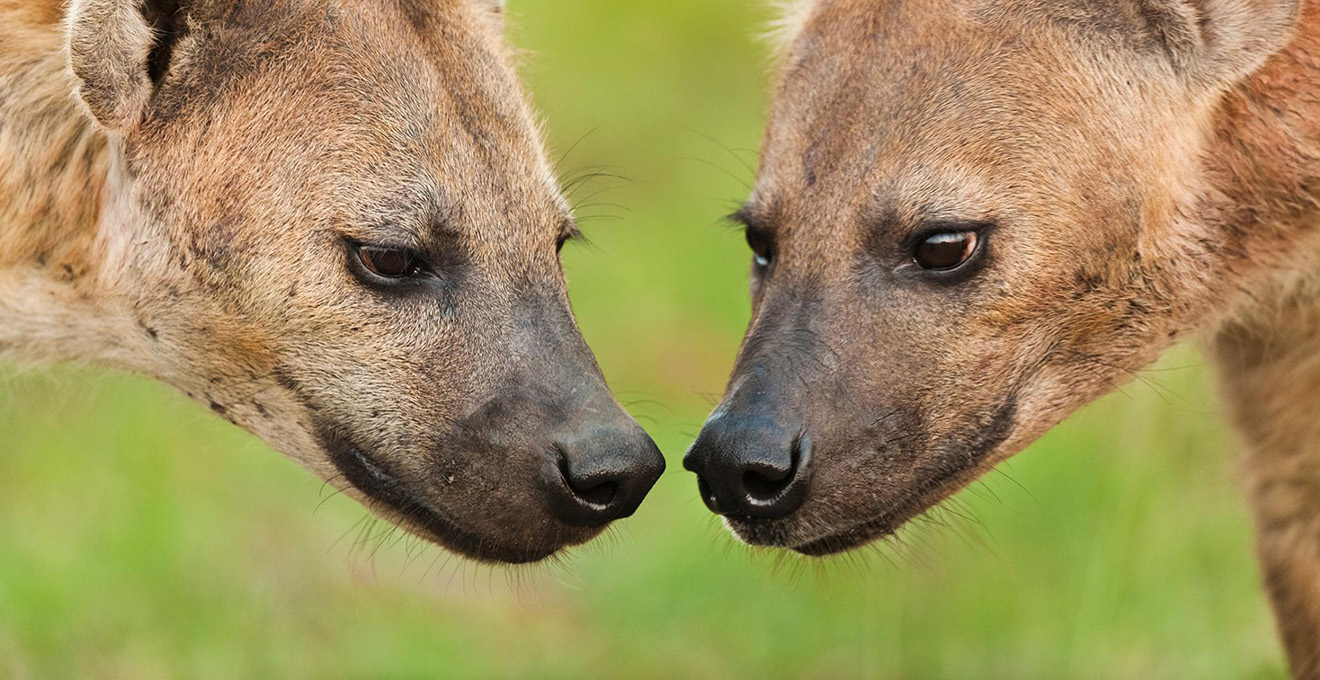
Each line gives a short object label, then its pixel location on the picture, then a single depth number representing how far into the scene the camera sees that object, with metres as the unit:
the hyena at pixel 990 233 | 7.16
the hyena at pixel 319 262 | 6.91
